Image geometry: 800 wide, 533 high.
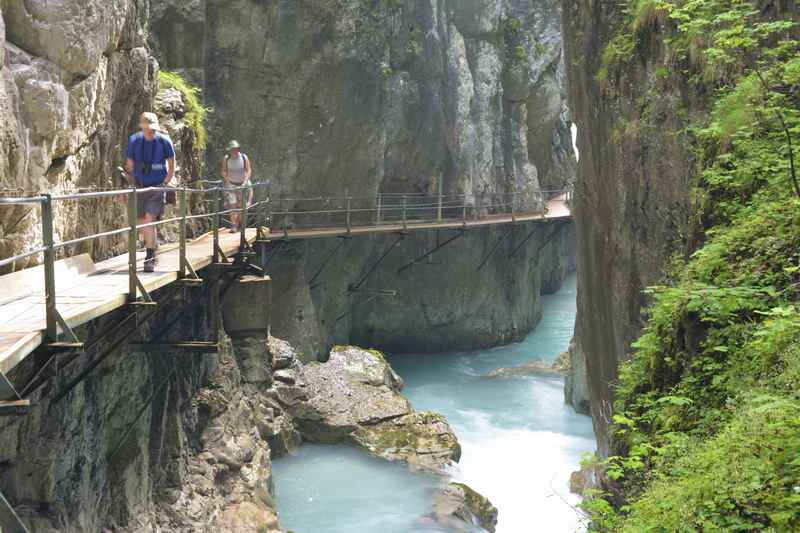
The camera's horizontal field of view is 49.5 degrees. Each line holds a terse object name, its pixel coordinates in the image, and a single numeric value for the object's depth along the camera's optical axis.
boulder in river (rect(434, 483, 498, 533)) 12.98
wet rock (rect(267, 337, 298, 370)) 16.39
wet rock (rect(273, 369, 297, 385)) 16.12
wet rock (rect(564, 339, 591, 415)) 19.95
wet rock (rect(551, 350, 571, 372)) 24.77
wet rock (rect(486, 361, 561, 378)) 24.20
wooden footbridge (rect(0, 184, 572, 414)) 4.68
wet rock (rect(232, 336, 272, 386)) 14.61
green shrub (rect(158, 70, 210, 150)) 12.83
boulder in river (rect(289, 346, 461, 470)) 15.51
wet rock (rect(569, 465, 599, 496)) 14.14
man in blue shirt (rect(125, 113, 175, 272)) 8.05
